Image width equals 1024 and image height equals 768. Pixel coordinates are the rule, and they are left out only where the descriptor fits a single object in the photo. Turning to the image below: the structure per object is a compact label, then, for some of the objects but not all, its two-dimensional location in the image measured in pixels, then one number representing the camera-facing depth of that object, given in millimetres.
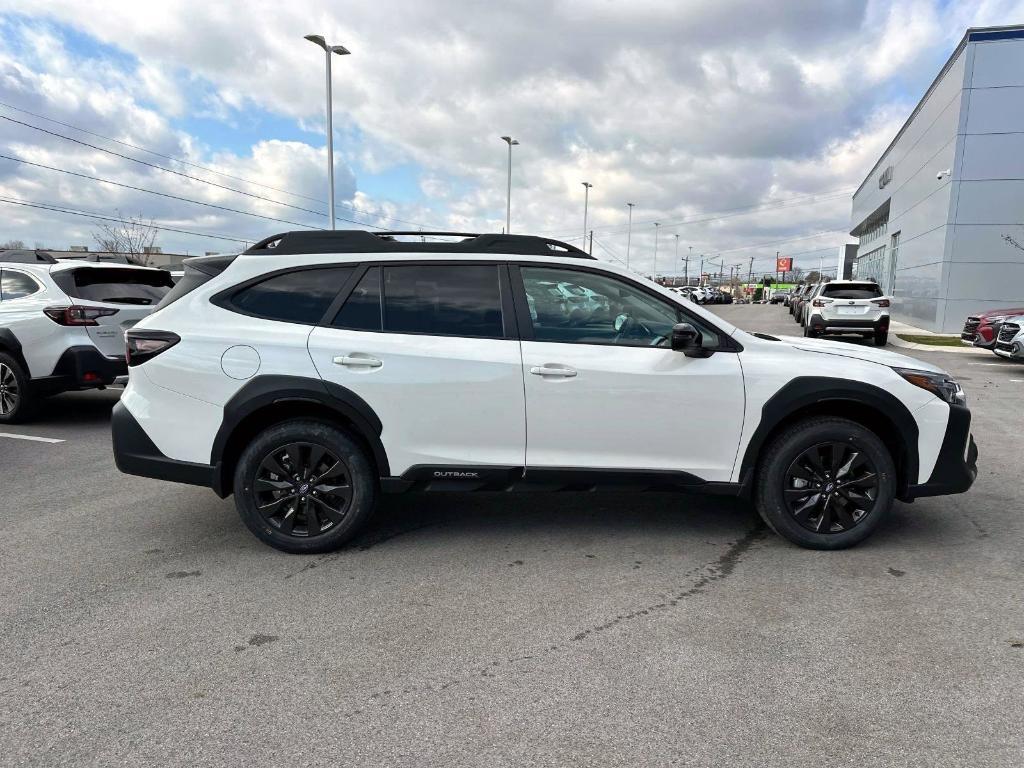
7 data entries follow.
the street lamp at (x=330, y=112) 20766
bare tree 54031
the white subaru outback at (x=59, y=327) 7203
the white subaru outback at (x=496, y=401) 3814
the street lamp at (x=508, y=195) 36897
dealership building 21562
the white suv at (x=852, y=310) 16547
